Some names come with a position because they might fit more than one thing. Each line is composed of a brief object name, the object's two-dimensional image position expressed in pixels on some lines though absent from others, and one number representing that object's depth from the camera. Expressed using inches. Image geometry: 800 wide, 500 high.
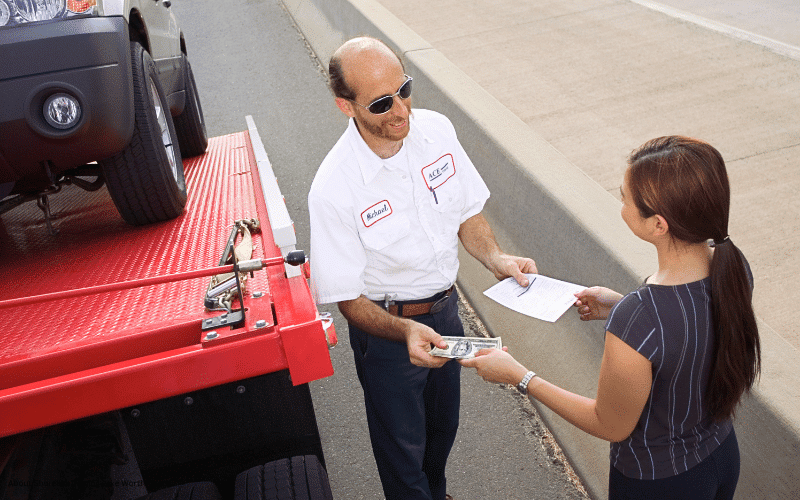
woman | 75.2
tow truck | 85.2
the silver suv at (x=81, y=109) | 113.8
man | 104.4
